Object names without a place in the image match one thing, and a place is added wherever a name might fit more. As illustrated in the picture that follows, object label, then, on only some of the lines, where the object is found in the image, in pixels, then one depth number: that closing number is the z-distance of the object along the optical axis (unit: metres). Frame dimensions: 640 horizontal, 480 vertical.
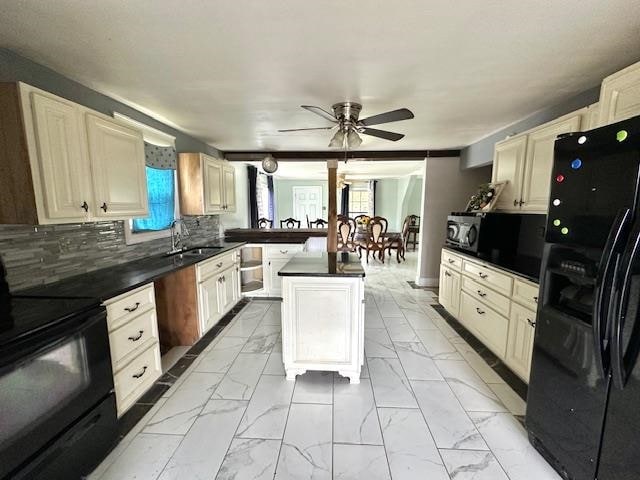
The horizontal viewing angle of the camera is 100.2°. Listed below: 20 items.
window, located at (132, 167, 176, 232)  2.82
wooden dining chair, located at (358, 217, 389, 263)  6.23
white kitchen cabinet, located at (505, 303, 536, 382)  2.00
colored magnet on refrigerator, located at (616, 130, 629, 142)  1.12
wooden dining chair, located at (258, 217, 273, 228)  6.19
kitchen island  2.09
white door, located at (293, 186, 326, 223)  9.30
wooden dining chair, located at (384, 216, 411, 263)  6.71
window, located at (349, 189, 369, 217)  9.52
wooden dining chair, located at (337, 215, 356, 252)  6.09
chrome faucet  3.16
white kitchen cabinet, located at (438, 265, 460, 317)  3.23
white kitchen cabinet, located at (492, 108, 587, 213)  2.18
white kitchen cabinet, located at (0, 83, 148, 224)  1.41
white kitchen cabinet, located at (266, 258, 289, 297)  4.11
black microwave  2.88
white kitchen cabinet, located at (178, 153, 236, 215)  3.29
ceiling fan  2.34
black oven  1.06
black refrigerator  1.08
